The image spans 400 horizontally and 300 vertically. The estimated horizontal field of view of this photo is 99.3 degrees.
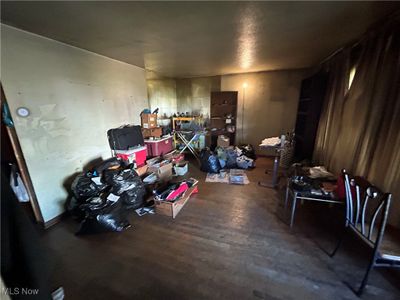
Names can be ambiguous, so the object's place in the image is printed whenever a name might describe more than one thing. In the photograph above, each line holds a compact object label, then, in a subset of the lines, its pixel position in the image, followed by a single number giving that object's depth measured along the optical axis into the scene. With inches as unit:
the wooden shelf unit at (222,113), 197.9
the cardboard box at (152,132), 151.2
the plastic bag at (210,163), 147.2
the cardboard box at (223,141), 187.0
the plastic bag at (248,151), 172.2
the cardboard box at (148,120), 146.6
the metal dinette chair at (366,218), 46.6
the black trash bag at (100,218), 77.8
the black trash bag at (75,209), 86.0
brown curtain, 63.1
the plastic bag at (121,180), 89.5
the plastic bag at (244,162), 155.8
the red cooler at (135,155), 116.7
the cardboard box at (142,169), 119.5
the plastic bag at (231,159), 157.9
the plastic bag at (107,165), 92.8
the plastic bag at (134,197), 93.9
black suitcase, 116.5
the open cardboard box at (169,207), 90.3
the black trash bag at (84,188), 85.0
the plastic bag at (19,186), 72.0
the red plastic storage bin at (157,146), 145.9
